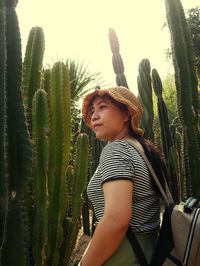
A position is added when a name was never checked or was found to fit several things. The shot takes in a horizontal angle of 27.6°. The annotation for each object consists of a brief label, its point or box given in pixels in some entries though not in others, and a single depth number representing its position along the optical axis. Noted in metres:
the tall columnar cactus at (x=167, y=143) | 6.57
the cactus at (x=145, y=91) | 6.51
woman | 1.48
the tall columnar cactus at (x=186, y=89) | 3.18
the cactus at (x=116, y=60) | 6.53
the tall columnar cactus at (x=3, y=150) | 1.98
